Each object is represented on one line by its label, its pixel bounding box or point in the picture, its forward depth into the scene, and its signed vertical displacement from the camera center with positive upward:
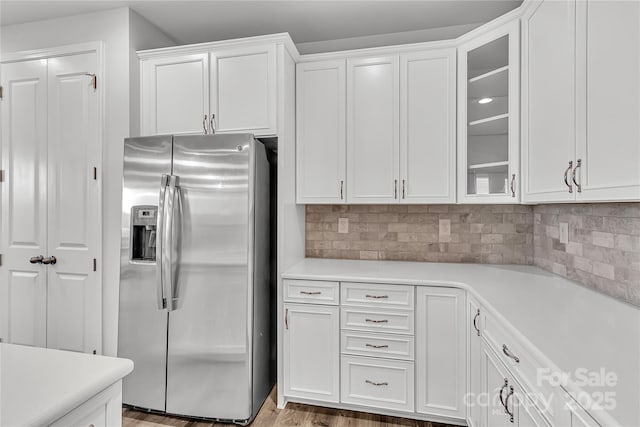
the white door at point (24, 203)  2.59 +0.06
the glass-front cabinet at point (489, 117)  2.06 +0.61
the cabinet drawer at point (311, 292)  2.17 -0.51
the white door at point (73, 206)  2.48 +0.03
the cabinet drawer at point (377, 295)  2.07 -0.51
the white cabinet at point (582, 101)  1.12 +0.45
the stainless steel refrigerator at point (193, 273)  2.05 -0.38
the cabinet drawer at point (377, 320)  2.07 -0.67
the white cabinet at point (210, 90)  2.27 +0.83
